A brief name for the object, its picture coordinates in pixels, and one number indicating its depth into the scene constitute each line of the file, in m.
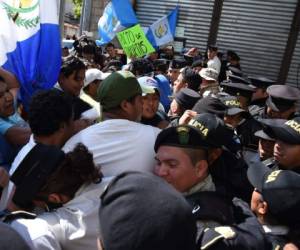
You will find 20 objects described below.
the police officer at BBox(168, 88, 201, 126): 3.79
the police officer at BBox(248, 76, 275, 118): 4.41
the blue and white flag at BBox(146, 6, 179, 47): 8.58
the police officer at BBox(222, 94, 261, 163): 3.54
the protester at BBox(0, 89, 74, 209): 2.19
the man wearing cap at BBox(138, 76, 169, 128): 3.39
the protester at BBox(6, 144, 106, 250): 1.61
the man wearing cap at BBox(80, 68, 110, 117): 3.73
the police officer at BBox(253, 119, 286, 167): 2.89
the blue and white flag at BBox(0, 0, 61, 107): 3.34
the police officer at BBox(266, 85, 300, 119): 3.77
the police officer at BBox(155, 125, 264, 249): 1.37
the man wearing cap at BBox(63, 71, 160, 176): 2.01
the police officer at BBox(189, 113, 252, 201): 2.01
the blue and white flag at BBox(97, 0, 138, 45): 6.94
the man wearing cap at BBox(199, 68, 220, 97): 5.13
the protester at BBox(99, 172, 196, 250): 0.98
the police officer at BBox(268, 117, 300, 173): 2.62
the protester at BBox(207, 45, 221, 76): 7.78
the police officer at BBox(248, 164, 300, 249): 1.69
